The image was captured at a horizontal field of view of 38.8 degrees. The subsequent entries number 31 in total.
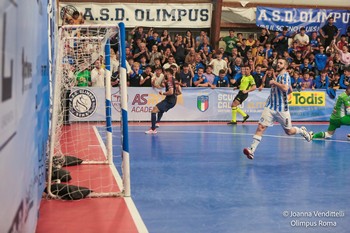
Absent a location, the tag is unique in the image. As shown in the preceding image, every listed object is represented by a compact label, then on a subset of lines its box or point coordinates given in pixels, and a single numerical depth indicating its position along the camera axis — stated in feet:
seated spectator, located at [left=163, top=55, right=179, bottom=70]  61.41
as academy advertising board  55.42
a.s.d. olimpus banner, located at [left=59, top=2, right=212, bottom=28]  70.23
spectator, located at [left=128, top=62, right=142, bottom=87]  59.31
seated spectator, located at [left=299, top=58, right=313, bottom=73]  69.55
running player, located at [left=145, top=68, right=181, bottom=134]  47.75
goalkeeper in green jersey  42.29
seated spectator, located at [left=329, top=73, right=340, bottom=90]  66.37
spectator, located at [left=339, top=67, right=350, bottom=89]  67.26
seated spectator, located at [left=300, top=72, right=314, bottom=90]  64.75
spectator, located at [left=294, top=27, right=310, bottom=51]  73.97
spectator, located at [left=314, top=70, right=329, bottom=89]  66.59
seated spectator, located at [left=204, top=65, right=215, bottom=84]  62.39
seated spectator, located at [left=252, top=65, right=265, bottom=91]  64.13
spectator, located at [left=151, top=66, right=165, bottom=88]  58.29
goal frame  22.06
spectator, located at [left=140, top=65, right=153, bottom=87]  59.36
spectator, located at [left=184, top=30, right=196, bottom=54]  68.95
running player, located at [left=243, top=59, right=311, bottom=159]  32.19
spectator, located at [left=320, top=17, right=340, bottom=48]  76.48
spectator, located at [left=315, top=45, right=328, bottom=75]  72.74
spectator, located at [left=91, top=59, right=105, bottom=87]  52.63
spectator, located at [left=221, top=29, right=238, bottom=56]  71.26
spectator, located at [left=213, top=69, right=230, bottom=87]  62.28
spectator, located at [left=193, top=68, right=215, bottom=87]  61.26
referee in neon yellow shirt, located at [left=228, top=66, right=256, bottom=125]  58.65
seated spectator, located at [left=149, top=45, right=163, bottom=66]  64.85
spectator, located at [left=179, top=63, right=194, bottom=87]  61.46
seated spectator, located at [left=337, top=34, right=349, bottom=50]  75.10
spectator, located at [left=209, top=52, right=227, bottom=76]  65.26
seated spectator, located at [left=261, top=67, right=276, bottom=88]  64.13
